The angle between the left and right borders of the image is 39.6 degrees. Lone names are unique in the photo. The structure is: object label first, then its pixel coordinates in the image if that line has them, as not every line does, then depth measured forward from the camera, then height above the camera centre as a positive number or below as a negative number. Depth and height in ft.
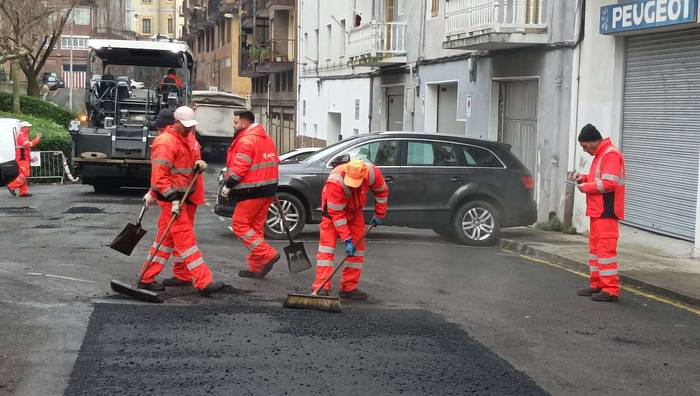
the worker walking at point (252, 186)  32.17 -2.41
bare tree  107.96 +10.23
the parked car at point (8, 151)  75.66 -3.32
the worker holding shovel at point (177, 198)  28.89 -2.59
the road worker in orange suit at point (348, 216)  28.81 -3.05
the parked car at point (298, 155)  49.23 -2.09
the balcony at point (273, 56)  139.74 +8.40
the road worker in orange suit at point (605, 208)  30.94 -2.81
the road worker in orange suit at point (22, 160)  67.51 -3.64
